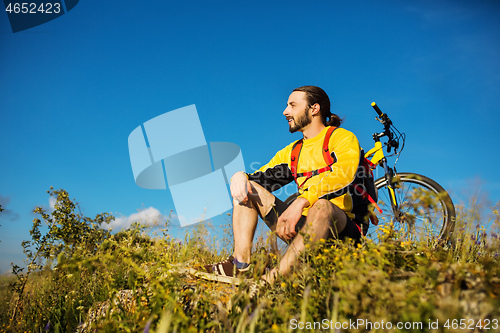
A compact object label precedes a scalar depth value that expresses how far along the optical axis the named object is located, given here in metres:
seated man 2.93
